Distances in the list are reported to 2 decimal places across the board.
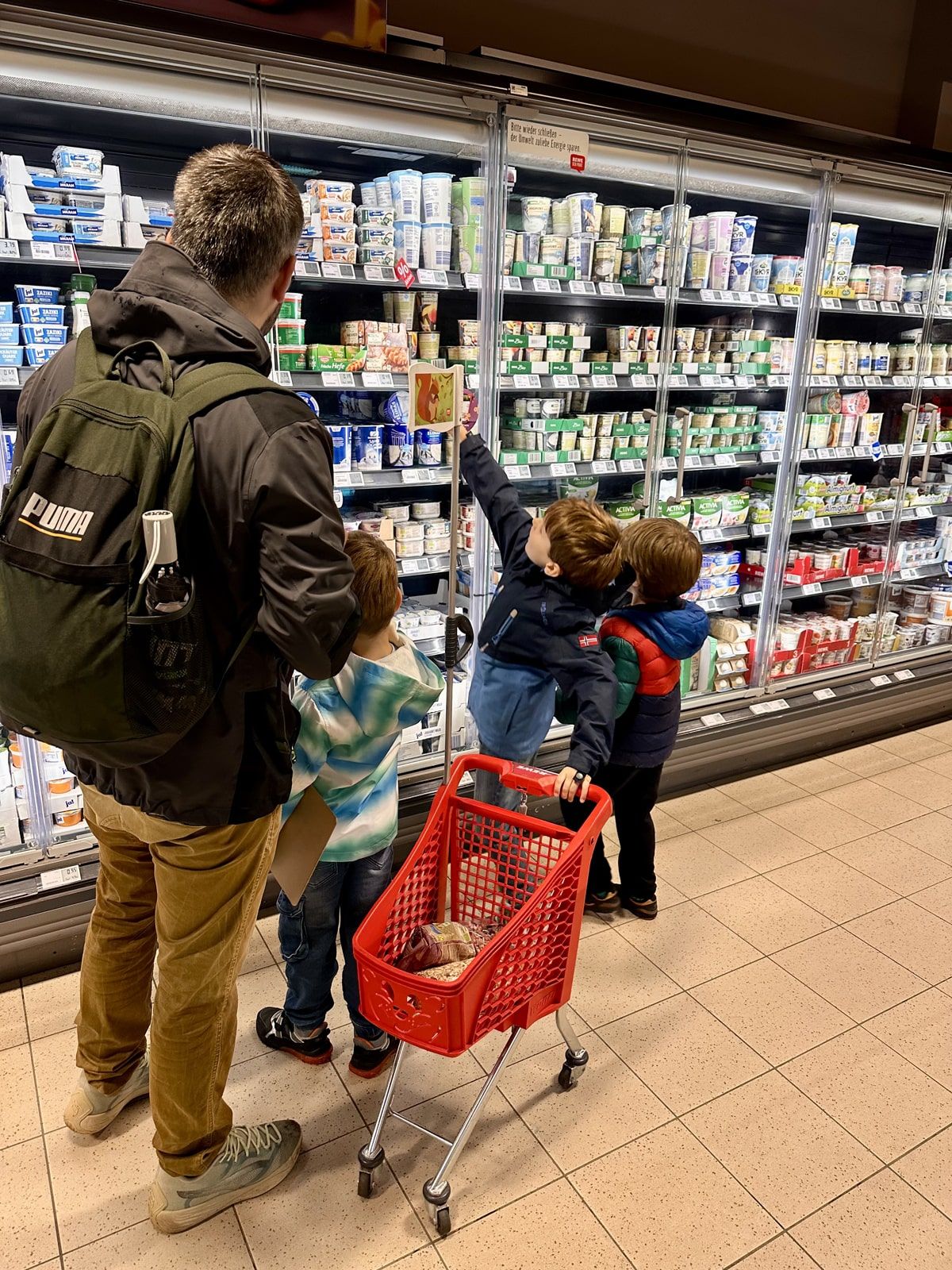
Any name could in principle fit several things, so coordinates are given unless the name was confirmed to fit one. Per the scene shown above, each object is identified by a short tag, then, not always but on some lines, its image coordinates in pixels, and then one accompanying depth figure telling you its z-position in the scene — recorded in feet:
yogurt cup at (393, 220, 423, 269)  8.76
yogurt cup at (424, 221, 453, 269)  8.89
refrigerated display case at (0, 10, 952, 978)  7.61
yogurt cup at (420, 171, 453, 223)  8.71
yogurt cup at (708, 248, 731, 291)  11.09
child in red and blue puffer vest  8.16
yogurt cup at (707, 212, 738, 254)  10.94
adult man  4.26
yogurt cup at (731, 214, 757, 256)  11.16
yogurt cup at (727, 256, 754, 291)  11.29
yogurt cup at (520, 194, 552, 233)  9.52
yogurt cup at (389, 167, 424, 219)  8.66
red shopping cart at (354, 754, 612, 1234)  5.28
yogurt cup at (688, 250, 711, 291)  11.01
